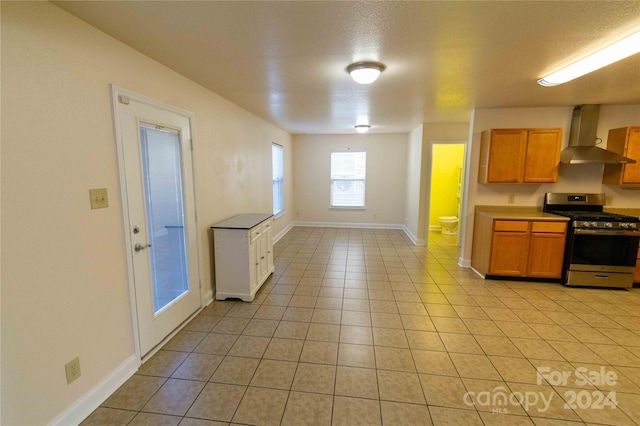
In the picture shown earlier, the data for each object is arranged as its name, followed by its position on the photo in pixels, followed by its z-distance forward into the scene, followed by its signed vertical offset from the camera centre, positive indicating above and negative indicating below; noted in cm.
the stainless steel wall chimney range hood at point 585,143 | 378 +52
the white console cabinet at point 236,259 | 334 -94
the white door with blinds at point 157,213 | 218 -31
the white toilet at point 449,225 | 678 -110
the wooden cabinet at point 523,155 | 401 +34
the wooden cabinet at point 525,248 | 386 -92
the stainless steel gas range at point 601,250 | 365 -89
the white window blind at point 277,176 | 622 +5
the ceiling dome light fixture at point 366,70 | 244 +92
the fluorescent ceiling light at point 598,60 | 203 +95
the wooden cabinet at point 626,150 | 380 +40
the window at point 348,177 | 755 +4
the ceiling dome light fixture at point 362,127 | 577 +105
